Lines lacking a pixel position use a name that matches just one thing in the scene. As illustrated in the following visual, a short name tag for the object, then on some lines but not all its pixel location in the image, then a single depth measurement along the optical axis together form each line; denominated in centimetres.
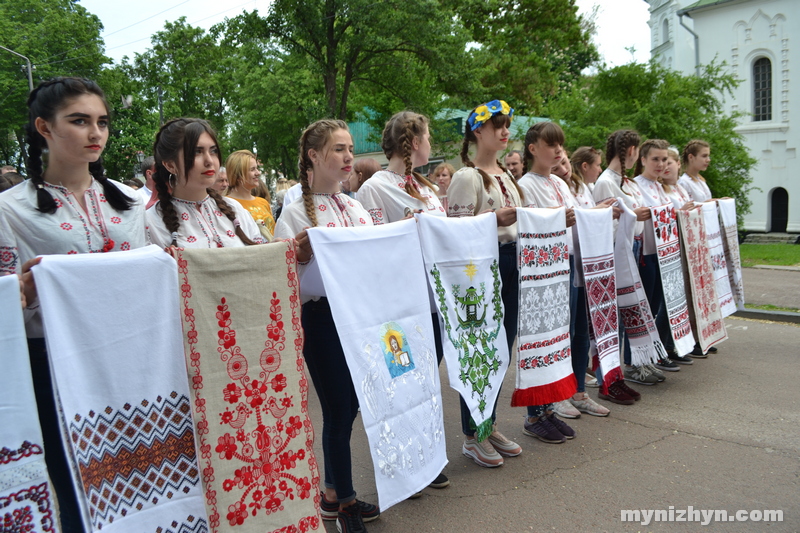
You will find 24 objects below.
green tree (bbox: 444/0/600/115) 2966
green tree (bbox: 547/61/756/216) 1479
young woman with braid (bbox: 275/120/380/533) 305
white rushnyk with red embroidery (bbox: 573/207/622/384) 442
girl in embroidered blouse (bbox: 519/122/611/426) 434
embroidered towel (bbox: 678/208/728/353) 563
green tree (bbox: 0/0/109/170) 2820
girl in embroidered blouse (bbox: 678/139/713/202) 690
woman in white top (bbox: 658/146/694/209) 615
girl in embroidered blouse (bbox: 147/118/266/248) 270
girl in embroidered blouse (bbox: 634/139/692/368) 554
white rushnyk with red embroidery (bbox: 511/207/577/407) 388
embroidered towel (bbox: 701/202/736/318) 618
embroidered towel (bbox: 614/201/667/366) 503
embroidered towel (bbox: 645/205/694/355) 537
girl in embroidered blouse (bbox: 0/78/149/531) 227
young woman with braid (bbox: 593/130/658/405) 514
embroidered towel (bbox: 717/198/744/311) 657
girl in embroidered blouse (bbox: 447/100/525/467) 391
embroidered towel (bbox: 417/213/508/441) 345
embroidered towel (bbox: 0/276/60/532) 206
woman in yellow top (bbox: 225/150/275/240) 577
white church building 2466
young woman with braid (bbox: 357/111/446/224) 377
